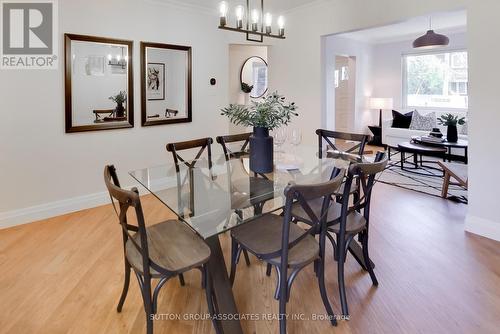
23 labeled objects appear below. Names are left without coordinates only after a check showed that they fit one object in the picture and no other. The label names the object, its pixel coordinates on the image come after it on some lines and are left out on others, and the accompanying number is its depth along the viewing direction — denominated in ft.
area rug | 13.60
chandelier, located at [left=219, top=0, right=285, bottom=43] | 7.34
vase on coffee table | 17.02
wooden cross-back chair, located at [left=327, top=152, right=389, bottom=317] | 6.06
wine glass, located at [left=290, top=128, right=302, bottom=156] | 9.43
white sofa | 20.99
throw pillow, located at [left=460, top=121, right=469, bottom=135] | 19.57
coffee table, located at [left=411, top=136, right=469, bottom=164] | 16.35
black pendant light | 16.52
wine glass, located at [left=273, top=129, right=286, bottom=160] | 9.39
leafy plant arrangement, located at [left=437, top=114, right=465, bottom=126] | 16.89
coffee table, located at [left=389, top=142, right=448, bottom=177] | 16.71
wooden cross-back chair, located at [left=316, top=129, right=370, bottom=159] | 9.82
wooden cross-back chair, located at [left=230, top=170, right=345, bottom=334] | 5.05
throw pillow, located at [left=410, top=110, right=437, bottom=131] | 21.53
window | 23.31
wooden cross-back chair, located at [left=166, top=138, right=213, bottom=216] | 7.78
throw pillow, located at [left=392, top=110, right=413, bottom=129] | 22.96
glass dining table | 5.78
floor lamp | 25.16
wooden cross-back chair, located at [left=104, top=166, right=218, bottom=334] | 4.99
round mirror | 23.26
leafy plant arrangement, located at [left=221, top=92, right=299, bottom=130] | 7.68
